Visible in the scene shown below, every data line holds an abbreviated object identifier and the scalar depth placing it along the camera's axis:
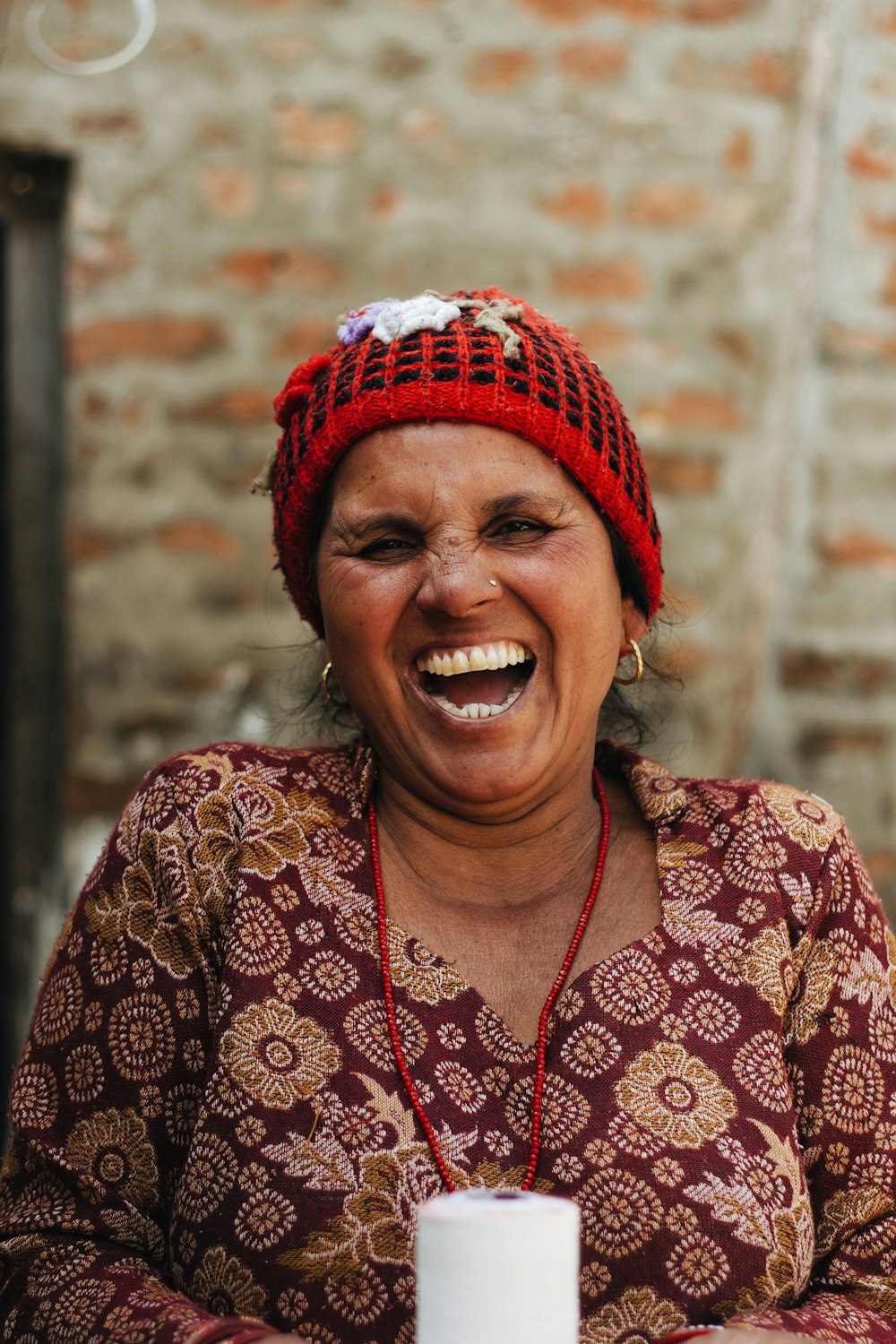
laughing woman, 1.68
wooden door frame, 3.88
